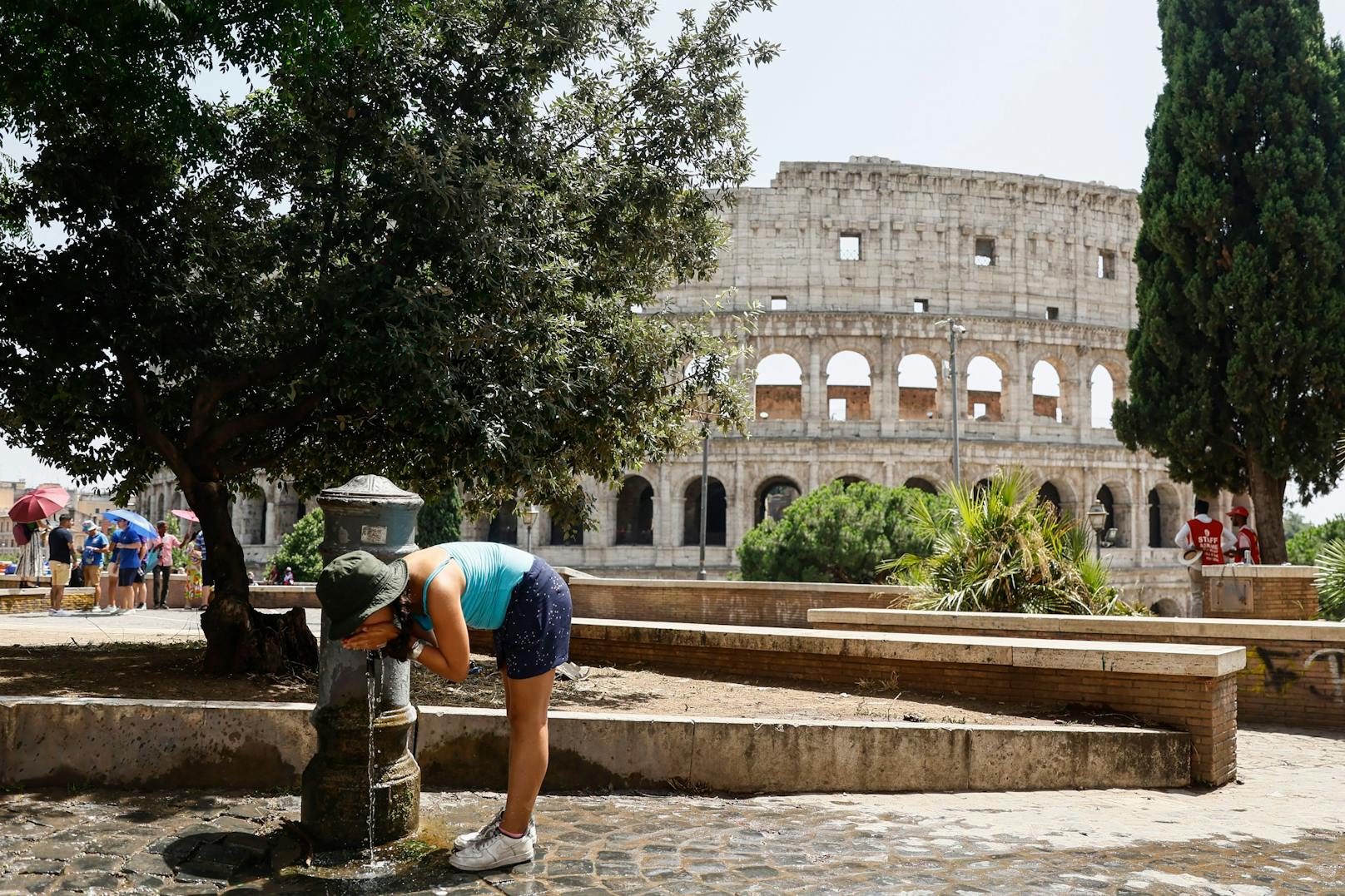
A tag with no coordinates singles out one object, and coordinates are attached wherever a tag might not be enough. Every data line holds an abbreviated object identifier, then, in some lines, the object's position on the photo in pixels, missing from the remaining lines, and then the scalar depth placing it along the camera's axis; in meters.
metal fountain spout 4.27
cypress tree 20.47
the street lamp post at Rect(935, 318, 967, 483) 28.45
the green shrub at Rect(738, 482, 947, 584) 22.05
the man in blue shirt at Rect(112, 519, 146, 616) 17.14
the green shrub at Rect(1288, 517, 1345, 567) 23.43
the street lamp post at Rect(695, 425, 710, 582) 30.38
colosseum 36.22
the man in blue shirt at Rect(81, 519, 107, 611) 18.69
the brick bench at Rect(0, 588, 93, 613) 16.56
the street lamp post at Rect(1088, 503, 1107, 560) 18.95
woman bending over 3.67
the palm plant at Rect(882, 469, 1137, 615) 9.78
